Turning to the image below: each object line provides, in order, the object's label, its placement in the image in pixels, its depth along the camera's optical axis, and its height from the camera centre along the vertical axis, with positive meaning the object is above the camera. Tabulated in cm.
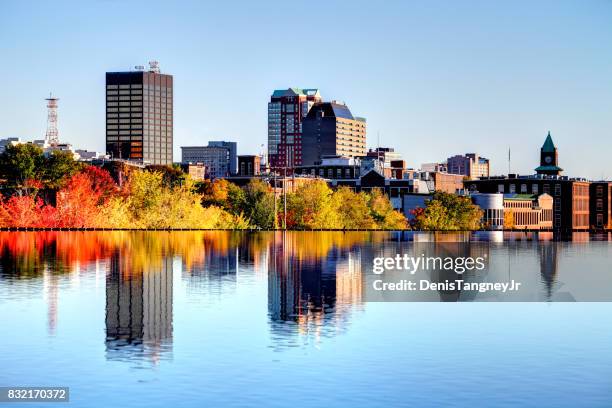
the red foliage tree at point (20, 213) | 16525 -283
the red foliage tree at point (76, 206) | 16925 -180
